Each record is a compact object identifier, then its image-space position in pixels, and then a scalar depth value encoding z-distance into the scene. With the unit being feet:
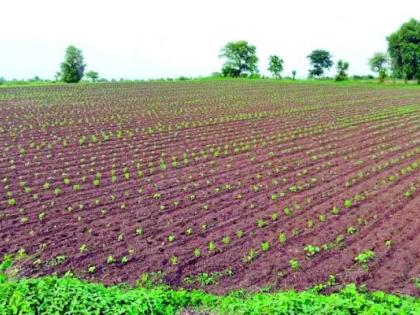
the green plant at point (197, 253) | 27.86
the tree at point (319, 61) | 260.83
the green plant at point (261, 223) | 32.04
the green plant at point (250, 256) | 27.20
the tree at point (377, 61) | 255.29
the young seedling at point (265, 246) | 28.50
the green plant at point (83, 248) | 28.51
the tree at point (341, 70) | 211.20
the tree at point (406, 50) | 208.33
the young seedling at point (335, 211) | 34.18
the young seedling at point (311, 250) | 27.78
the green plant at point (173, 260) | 27.05
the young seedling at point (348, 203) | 35.60
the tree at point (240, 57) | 263.90
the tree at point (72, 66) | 213.87
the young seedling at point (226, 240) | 29.48
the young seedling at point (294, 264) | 26.16
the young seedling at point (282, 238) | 29.54
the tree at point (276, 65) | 256.11
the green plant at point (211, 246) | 28.61
